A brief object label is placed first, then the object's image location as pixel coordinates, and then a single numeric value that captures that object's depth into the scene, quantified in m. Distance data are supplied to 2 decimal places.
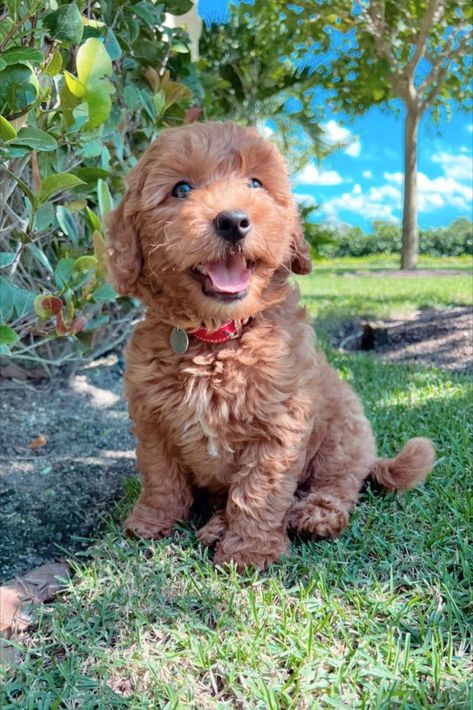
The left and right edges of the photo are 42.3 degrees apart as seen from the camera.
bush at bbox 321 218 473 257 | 27.36
